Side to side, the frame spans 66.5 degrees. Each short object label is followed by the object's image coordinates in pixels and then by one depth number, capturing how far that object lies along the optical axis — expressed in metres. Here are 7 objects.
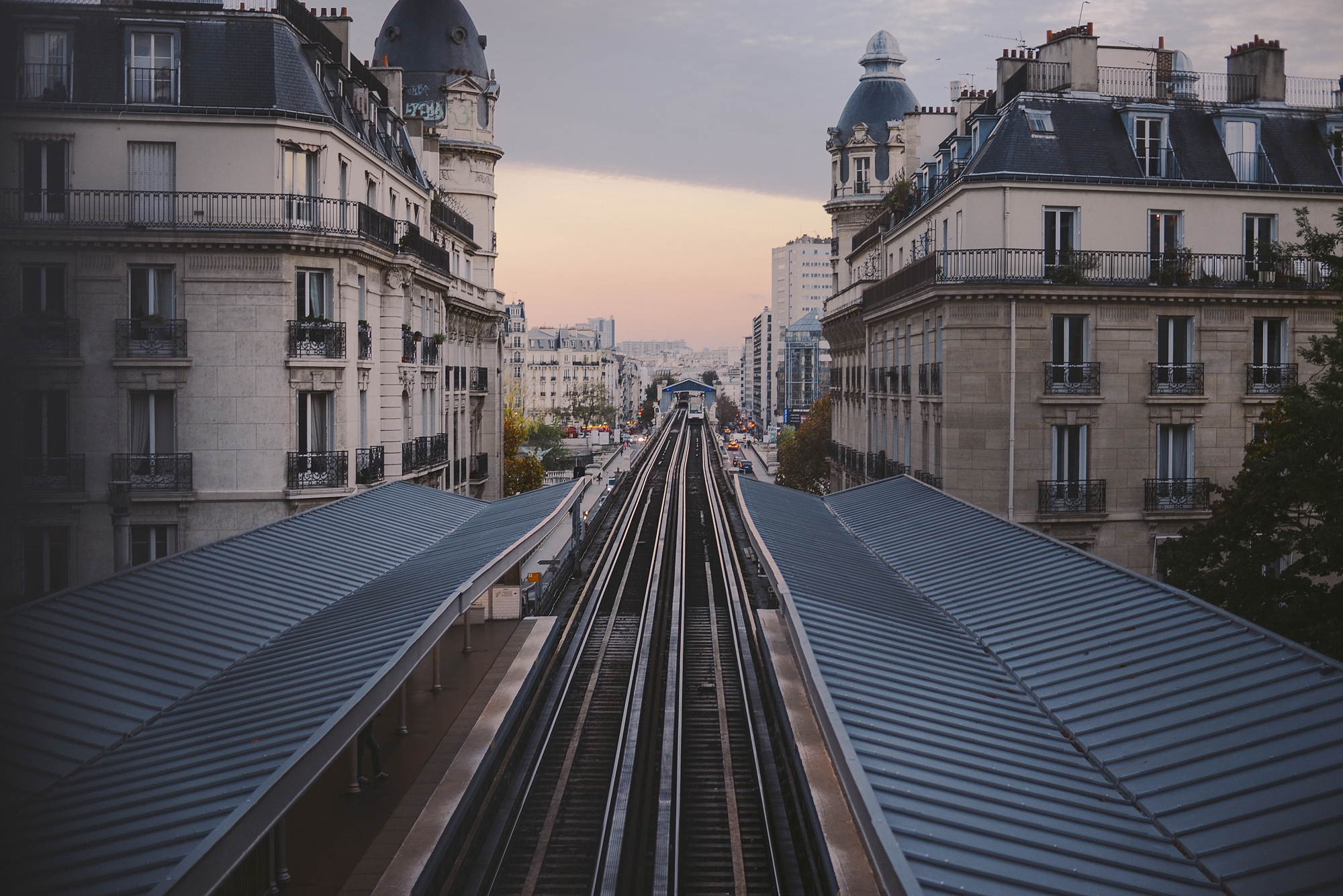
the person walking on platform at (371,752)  16.91
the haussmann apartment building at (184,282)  25.98
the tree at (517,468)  61.06
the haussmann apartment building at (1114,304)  30.20
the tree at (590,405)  150.75
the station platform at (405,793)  13.62
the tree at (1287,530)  17.08
